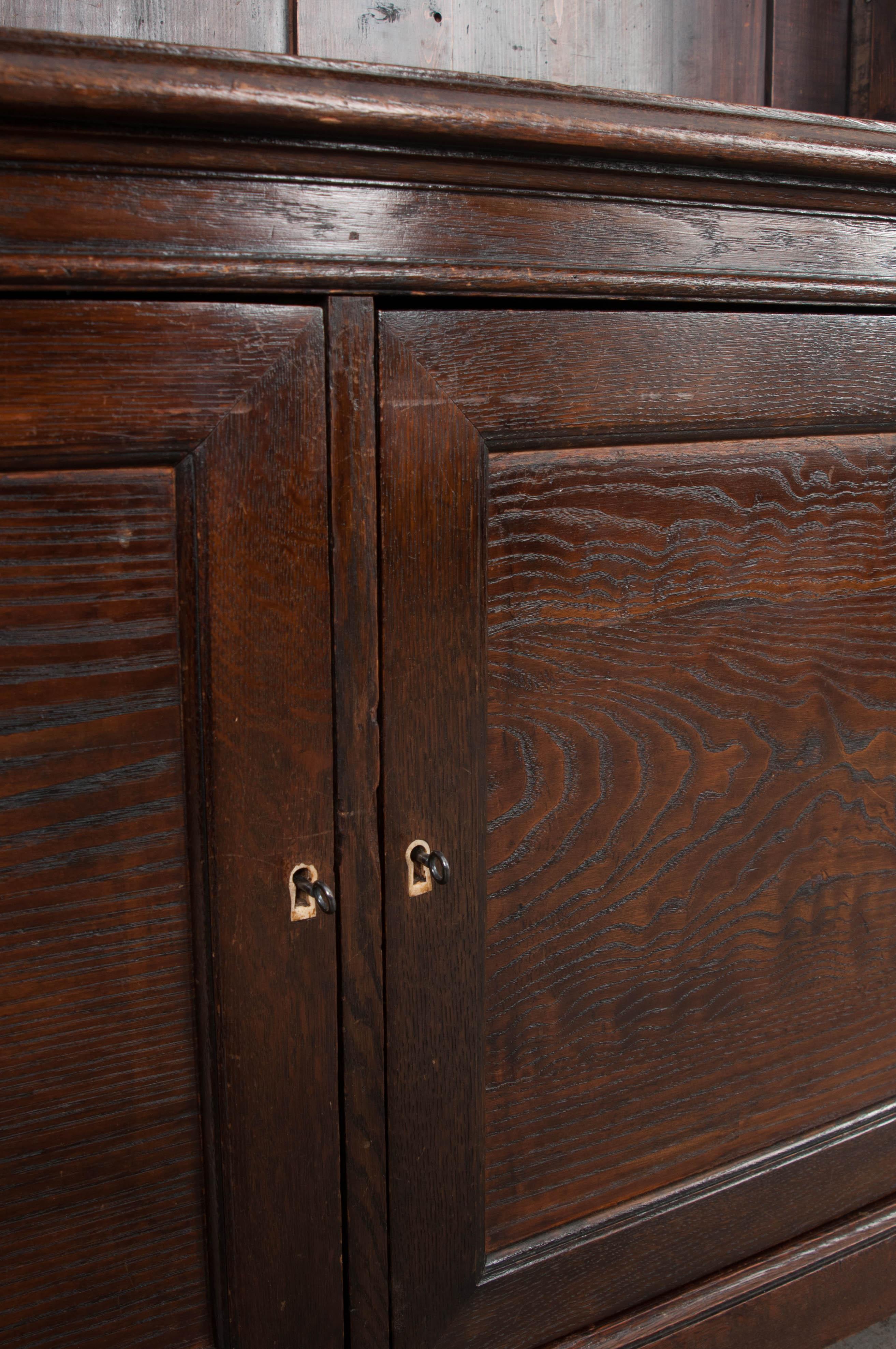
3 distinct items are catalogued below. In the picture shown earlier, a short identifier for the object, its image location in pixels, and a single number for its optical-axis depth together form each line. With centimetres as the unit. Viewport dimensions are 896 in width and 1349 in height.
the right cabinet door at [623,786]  57
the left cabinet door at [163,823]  48
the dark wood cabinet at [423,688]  48
